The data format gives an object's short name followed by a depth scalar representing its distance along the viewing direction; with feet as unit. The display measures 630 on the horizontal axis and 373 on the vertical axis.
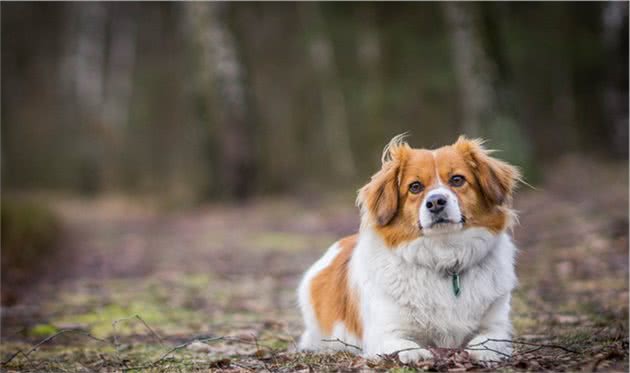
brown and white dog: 15.52
